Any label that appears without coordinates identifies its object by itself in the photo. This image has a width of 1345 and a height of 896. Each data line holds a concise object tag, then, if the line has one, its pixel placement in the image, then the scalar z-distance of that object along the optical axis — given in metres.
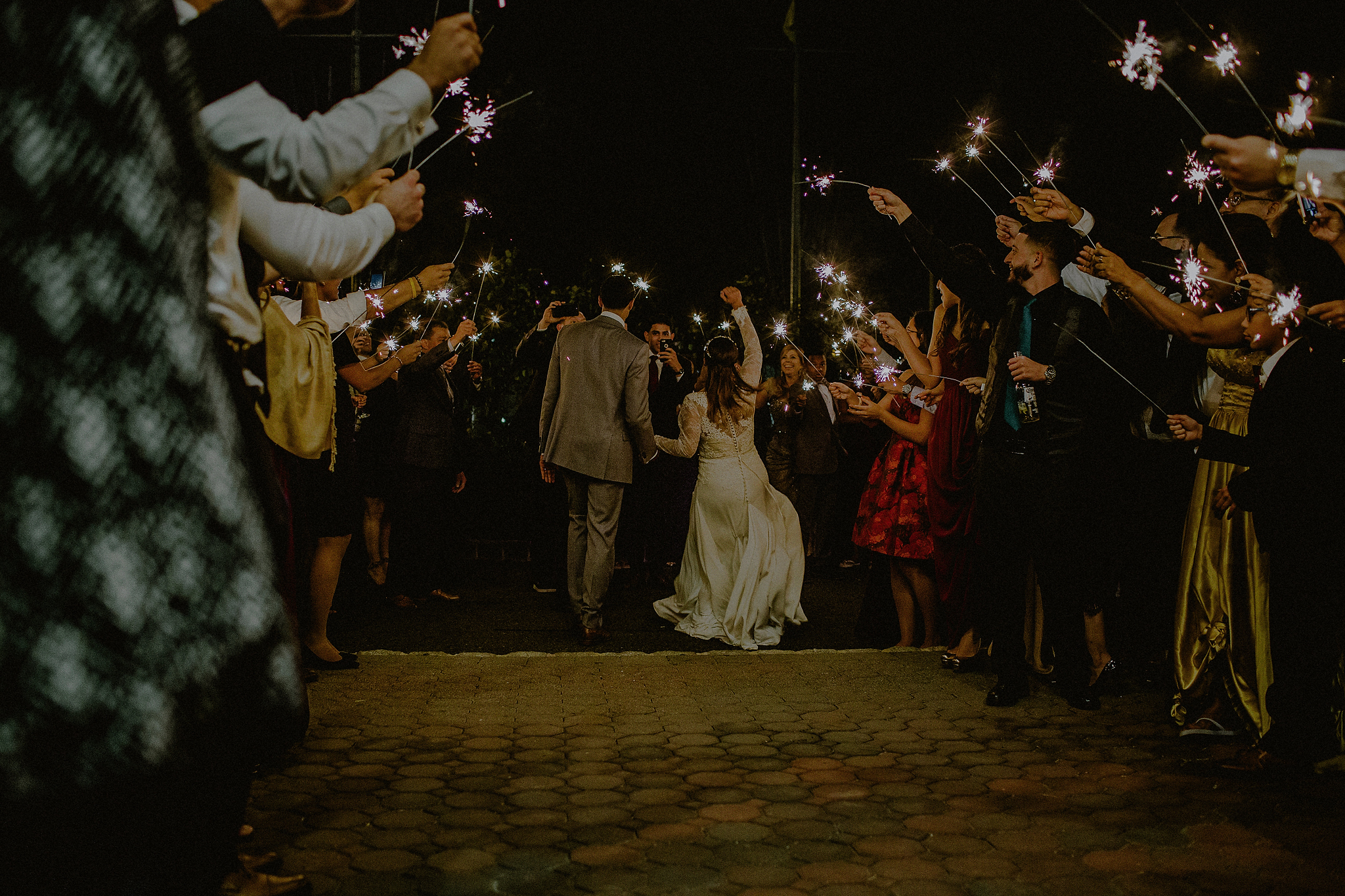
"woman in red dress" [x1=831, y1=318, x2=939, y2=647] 6.15
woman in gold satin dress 4.19
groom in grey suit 6.66
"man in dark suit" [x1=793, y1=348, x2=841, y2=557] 10.25
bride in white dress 6.84
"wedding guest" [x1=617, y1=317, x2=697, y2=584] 9.18
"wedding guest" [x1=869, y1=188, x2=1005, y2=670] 5.78
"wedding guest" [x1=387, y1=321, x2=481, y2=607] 7.93
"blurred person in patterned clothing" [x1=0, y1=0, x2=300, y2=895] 1.42
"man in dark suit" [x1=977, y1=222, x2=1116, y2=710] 4.92
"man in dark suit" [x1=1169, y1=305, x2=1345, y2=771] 3.61
